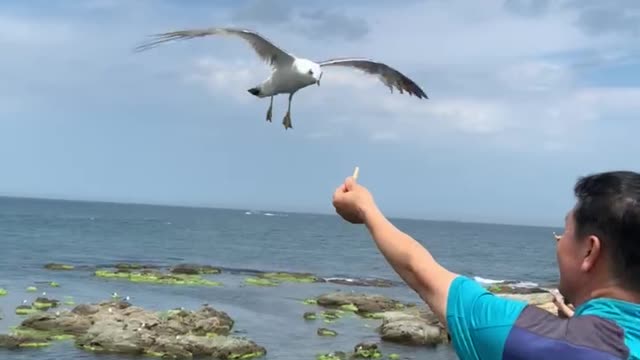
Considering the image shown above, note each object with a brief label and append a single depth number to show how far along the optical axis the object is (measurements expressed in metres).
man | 2.57
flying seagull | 5.60
